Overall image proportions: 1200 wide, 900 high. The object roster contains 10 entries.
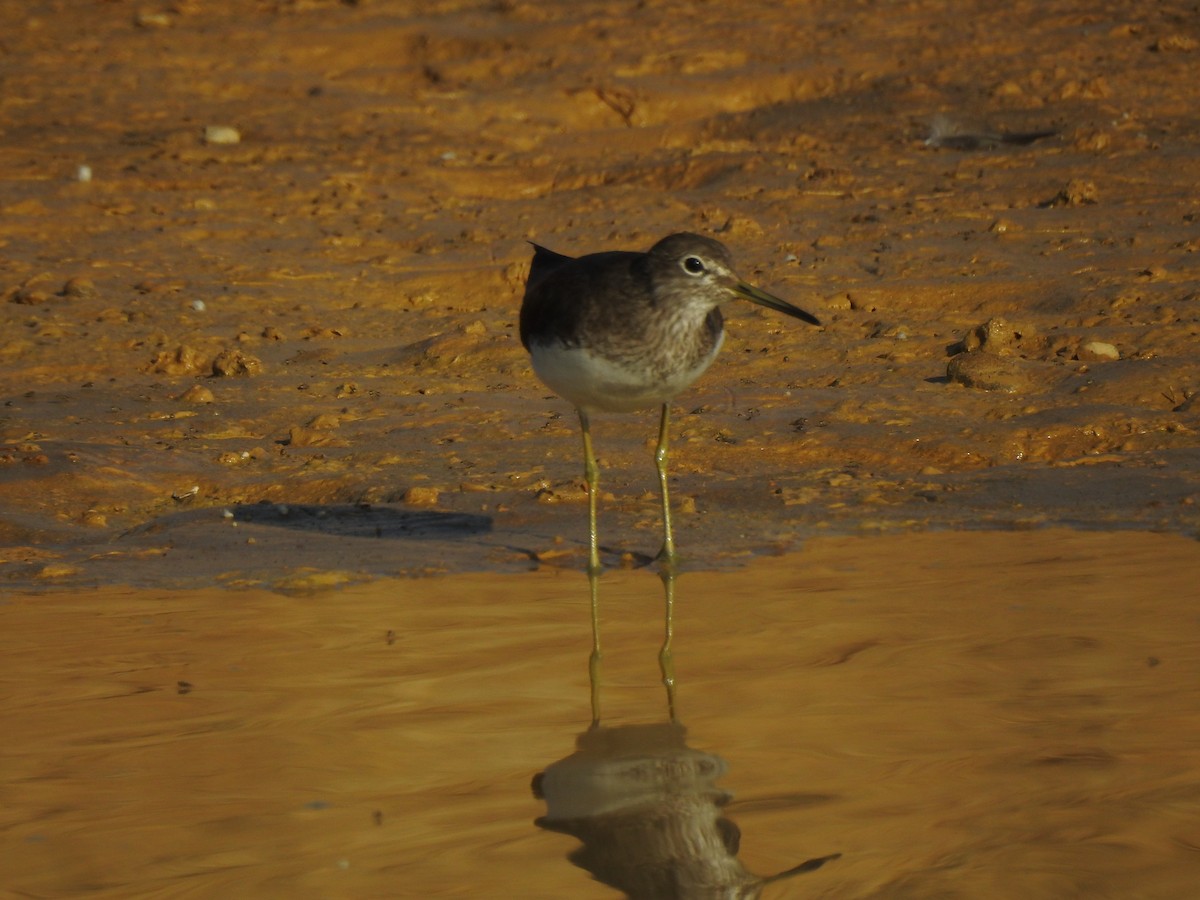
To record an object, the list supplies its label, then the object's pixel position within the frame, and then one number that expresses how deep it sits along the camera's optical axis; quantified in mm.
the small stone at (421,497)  14103
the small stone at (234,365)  18469
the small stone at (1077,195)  23531
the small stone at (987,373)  16656
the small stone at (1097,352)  17375
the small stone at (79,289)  21172
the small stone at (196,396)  17375
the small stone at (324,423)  16437
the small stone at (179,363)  18797
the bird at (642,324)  11750
